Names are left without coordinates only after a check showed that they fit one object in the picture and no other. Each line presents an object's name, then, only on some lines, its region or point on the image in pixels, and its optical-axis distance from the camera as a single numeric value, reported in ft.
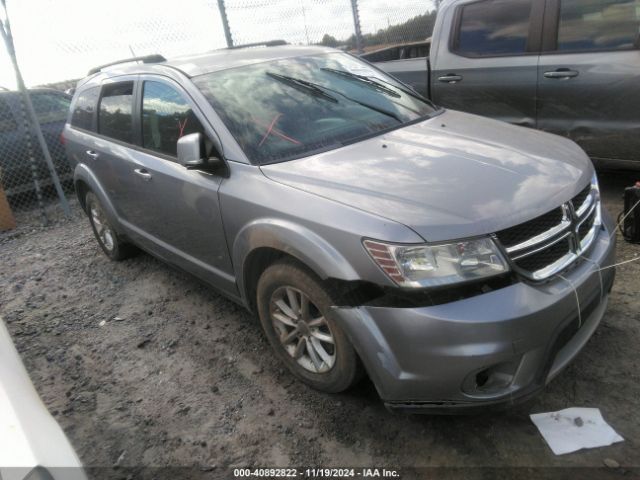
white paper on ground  7.30
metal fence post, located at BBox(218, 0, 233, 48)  23.21
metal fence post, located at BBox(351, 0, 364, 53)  27.86
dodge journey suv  6.73
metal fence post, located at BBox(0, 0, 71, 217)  19.87
